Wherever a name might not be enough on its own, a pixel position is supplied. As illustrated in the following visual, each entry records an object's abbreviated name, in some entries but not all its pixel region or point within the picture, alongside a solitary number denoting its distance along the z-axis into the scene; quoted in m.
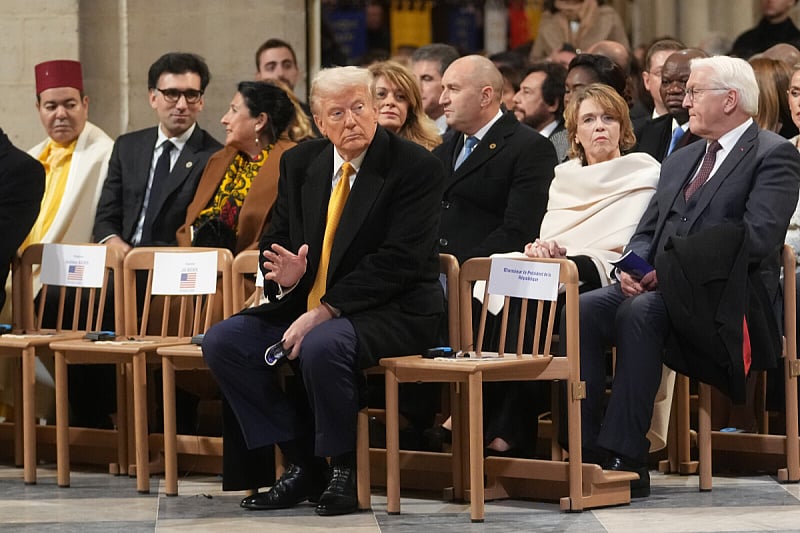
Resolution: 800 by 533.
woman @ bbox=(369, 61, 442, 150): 15.34
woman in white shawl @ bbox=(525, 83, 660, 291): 13.66
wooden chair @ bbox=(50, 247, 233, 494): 13.18
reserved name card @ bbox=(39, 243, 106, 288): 14.16
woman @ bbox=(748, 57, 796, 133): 14.66
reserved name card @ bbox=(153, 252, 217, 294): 13.48
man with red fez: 16.30
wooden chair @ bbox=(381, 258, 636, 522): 11.67
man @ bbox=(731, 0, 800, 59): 20.42
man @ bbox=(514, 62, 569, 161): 16.62
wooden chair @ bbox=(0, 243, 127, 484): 13.67
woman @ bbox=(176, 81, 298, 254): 14.88
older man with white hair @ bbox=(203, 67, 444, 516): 12.04
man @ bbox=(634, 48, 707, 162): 15.07
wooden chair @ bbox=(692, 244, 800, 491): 12.81
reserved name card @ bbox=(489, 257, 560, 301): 12.05
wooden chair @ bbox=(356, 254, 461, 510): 12.12
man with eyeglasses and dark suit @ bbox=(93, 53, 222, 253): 15.91
